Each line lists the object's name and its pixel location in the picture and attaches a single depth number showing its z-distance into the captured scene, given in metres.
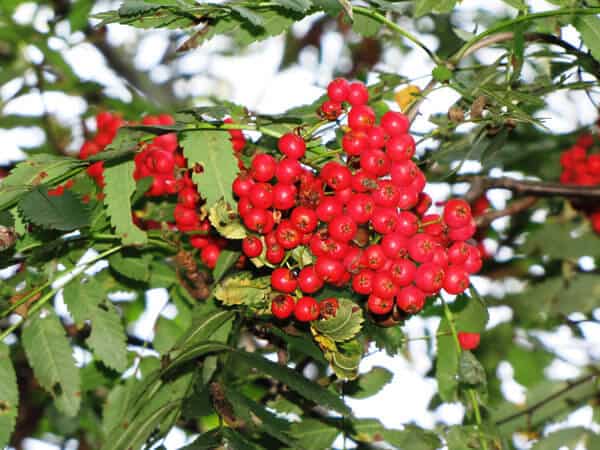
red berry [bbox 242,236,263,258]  2.14
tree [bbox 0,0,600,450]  2.09
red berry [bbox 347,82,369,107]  2.23
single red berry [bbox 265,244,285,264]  2.12
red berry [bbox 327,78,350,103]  2.23
